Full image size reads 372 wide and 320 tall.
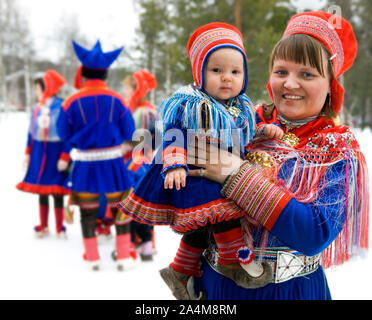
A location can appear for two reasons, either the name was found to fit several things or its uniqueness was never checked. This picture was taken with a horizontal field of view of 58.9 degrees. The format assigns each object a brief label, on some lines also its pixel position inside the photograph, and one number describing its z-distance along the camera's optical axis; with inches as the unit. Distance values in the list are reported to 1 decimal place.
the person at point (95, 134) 133.0
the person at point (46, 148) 170.6
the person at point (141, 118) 158.4
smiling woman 41.3
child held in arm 45.1
